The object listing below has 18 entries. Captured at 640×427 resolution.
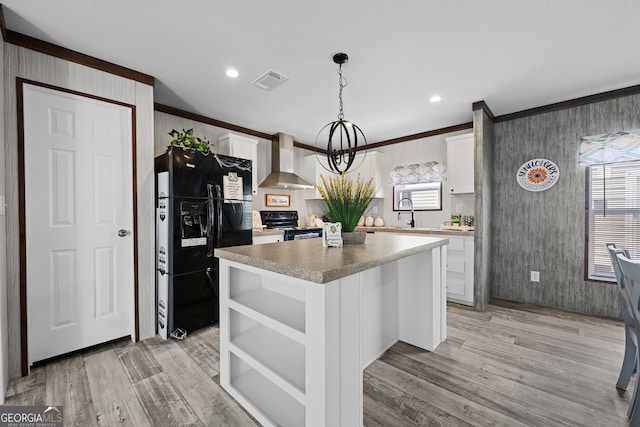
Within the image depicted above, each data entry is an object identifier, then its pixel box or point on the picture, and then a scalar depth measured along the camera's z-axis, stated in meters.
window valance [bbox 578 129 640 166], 2.78
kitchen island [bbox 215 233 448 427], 1.12
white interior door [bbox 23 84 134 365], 1.93
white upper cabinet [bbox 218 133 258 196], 3.64
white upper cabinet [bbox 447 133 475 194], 3.59
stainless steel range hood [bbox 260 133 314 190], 4.21
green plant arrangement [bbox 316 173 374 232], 1.72
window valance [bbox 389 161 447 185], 4.15
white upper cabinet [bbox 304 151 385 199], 4.68
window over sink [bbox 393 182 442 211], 4.29
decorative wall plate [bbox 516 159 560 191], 3.23
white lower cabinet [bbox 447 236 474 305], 3.30
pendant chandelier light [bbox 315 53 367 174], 2.01
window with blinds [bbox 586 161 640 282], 2.83
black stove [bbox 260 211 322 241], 4.01
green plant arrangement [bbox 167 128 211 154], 2.70
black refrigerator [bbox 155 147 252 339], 2.44
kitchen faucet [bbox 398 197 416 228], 4.43
